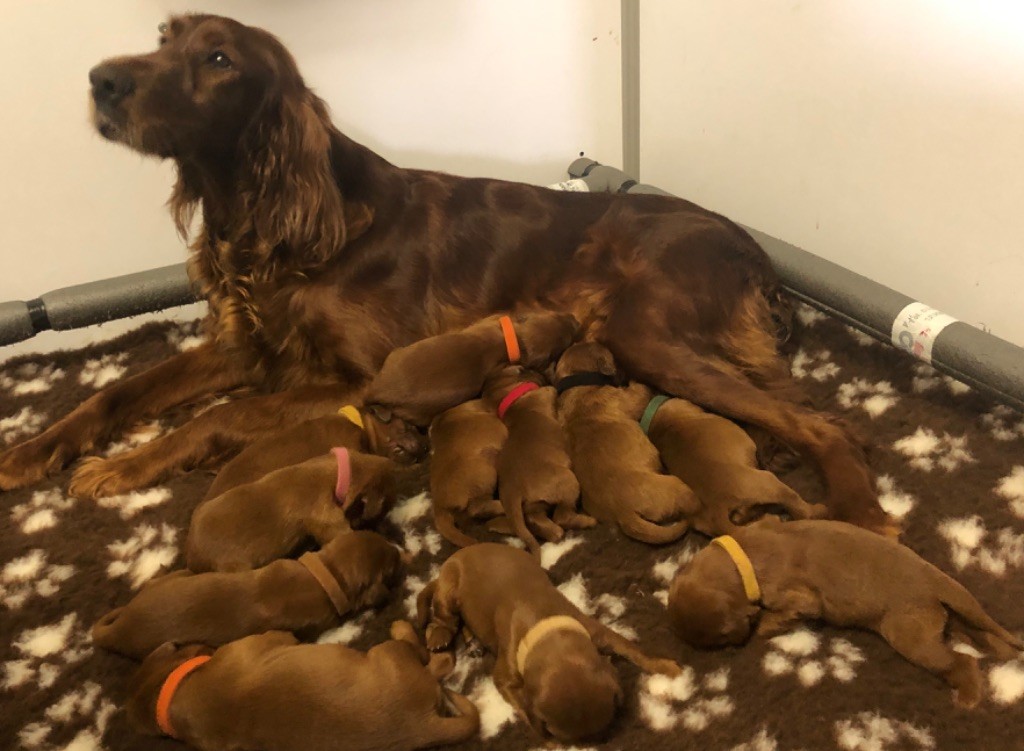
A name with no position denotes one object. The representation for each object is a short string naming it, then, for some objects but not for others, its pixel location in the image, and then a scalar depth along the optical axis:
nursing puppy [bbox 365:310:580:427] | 1.75
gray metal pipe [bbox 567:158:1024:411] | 1.71
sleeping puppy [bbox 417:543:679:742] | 1.10
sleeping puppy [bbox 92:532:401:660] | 1.26
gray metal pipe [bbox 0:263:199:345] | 2.24
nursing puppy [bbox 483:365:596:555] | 1.48
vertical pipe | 2.66
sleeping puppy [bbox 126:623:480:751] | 1.09
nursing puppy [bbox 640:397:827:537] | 1.44
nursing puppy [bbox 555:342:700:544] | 1.47
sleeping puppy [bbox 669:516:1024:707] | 1.22
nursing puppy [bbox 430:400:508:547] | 1.53
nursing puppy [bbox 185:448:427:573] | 1.38
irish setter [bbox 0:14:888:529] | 1.71
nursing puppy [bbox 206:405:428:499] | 1.59
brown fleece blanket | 1.19
